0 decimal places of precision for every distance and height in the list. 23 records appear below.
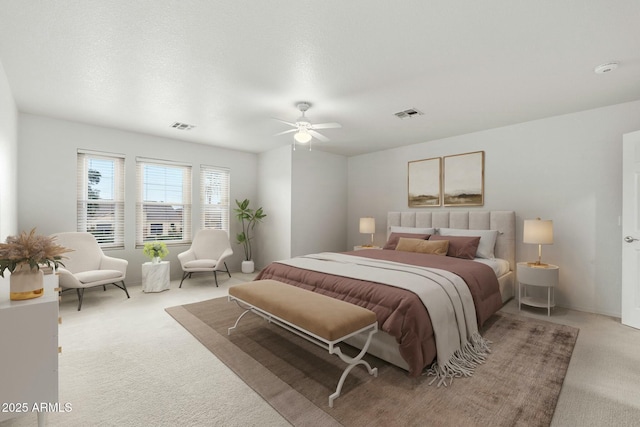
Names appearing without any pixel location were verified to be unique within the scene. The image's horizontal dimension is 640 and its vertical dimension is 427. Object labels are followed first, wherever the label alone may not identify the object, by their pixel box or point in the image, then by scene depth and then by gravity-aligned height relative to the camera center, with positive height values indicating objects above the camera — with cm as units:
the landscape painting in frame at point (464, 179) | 468 +57
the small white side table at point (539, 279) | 352 -83
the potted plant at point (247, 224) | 602 -26
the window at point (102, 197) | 454 +25
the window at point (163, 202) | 510 +20
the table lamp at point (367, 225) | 570 -25
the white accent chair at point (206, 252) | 490 -75
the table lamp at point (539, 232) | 361 -24
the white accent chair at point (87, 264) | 378 -76
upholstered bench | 197 -77
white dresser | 149 -78
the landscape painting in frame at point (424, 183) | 517 +56
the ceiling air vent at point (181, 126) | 446 +137
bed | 219 -66
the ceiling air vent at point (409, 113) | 380 +135
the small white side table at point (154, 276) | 449 -101
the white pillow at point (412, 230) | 486 -30
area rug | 178 -126
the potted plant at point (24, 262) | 160 -29
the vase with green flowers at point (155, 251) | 466 -63
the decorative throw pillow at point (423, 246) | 413 -50
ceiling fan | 342 +104
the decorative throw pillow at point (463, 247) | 401 -48
